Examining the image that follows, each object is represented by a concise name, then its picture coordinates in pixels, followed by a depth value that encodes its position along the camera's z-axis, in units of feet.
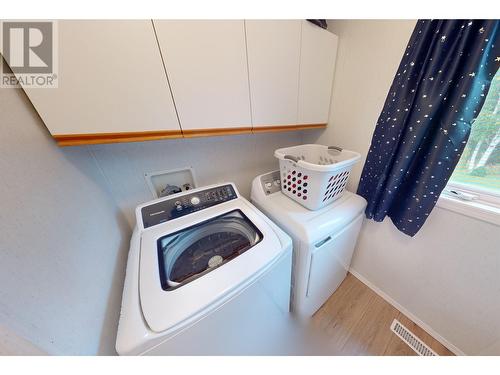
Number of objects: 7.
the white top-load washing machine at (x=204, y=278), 1.75
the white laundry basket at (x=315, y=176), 2.97
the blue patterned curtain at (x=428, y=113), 2.27
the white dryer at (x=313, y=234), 3.01
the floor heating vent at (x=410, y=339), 3.57
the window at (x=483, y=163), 2.62
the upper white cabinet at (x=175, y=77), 1.99
